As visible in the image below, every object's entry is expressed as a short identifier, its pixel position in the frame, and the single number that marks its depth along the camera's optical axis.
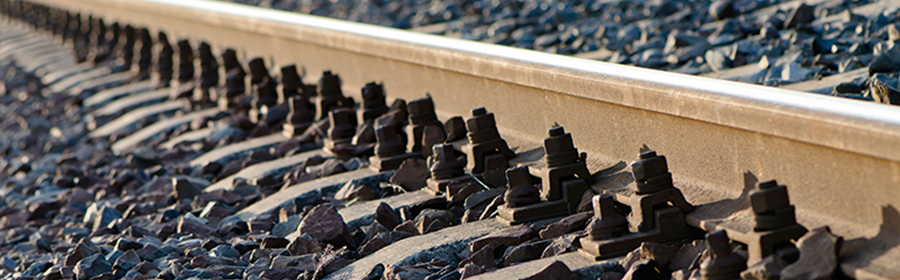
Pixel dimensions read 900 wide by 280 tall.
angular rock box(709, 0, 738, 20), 12.72
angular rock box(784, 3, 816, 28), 11.33
